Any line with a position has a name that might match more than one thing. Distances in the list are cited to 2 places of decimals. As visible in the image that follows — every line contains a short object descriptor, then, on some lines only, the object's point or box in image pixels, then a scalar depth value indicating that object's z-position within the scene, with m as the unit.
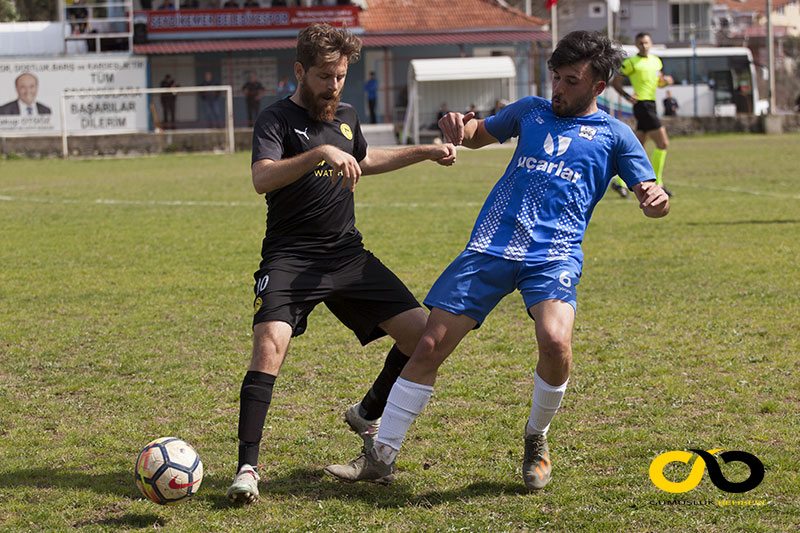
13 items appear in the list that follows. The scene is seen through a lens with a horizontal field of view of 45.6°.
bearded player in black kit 3.99
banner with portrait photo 31.36
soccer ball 3.82
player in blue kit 4.05
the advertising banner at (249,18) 36.83
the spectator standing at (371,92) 35.19
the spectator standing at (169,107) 33.25
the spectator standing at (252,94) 34.31
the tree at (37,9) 50.81
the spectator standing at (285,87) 34.00
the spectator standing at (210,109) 33.75
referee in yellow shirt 14.34
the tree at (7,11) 45.09
